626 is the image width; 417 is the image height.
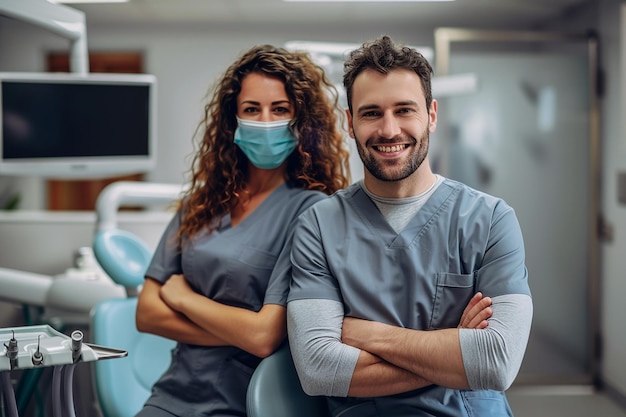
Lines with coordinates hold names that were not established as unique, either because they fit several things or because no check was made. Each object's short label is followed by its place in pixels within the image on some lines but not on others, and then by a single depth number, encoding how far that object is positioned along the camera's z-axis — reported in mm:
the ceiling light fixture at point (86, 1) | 4268
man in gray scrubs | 1142
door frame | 3633
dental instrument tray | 869
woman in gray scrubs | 1380
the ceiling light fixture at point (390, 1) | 4516
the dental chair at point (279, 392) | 1219
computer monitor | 2289
